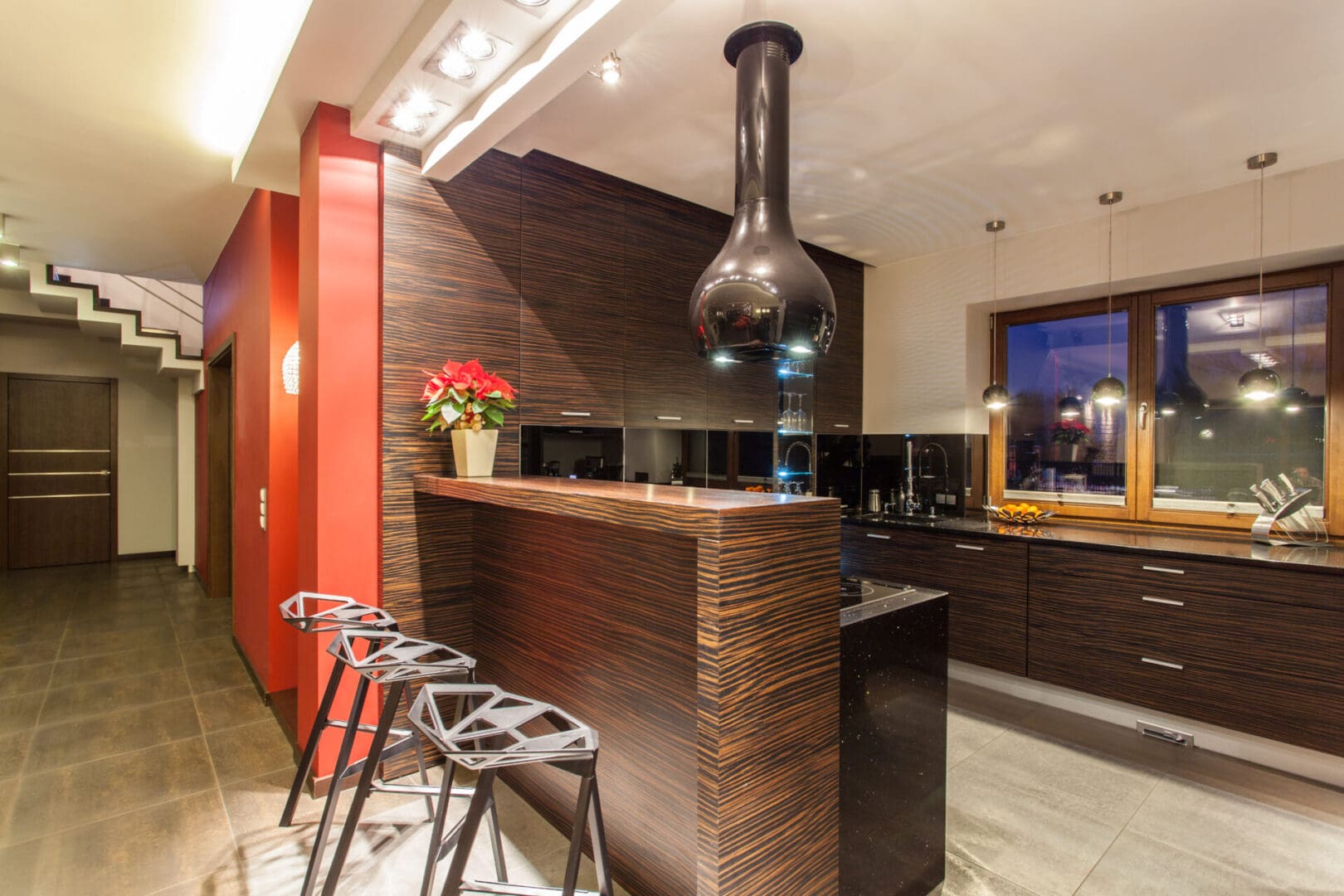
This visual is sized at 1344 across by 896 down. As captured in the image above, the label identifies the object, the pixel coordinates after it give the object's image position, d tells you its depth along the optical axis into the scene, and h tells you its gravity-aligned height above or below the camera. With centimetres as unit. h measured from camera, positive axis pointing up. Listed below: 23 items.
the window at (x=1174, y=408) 317 +22
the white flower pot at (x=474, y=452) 240 -2
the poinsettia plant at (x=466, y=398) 235 +19
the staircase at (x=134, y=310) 507 +122
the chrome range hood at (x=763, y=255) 174 +56
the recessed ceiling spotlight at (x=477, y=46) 187 +125
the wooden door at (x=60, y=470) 638 -26
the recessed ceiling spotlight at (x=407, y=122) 226 +123
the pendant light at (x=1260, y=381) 284 +32
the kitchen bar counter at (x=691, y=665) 130 -58
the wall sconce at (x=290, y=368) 310 +40
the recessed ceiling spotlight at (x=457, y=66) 196 +125
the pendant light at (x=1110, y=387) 346 +34
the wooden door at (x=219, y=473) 484 -22
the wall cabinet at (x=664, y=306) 332 +79
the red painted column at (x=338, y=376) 233 +28
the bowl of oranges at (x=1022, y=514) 375 -42
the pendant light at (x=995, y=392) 399 +36
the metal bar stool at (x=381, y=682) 151 -64
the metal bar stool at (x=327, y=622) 182 -54
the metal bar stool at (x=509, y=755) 112 -59
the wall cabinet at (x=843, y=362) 446 +64
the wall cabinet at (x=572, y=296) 289 +75
